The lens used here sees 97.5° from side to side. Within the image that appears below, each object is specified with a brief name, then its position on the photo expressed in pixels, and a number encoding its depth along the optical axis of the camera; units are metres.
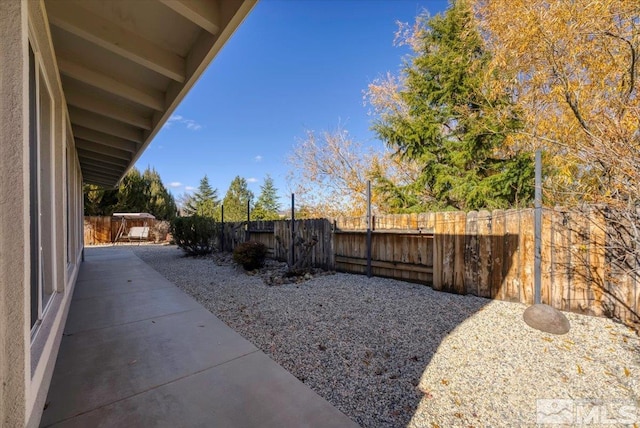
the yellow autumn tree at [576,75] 3.51
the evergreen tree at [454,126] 6.63
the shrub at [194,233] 9.52
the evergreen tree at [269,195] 28.35
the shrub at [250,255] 6.68
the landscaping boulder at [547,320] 2.98
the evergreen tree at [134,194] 18.31
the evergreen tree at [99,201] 16.52
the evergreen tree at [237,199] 23.67
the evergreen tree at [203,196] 34.38
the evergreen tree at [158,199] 20.42
